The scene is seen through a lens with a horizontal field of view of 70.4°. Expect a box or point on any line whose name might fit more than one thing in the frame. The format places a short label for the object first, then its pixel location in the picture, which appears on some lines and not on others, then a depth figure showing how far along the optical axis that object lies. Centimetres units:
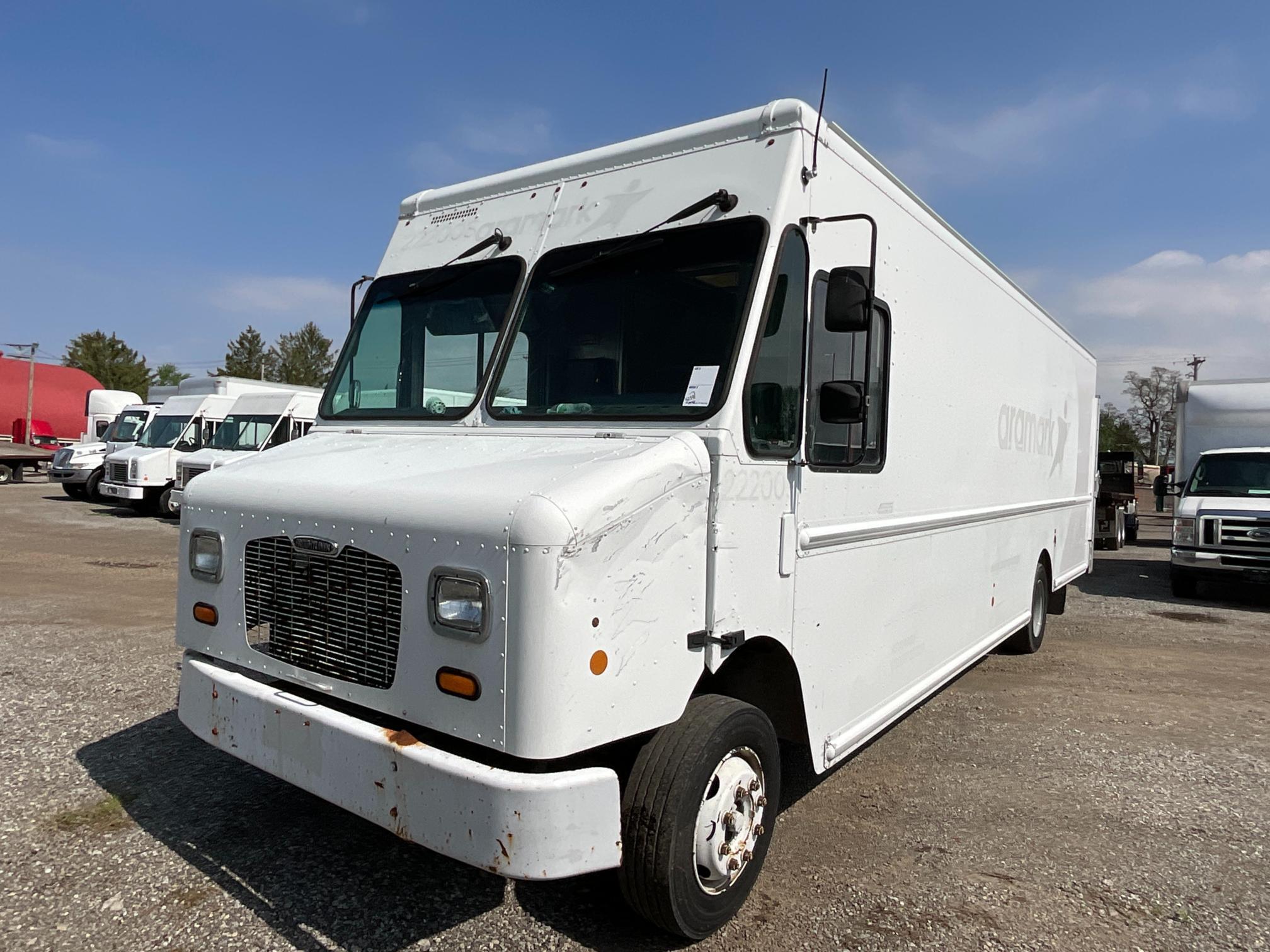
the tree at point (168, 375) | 7612
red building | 4728
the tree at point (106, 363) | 5769
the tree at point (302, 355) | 6012
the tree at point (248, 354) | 6059
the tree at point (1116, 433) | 6744
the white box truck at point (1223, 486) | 1153
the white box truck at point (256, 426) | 1853
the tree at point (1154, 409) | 6850
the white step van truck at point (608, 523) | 273
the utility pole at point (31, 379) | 4562
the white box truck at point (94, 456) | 2289
